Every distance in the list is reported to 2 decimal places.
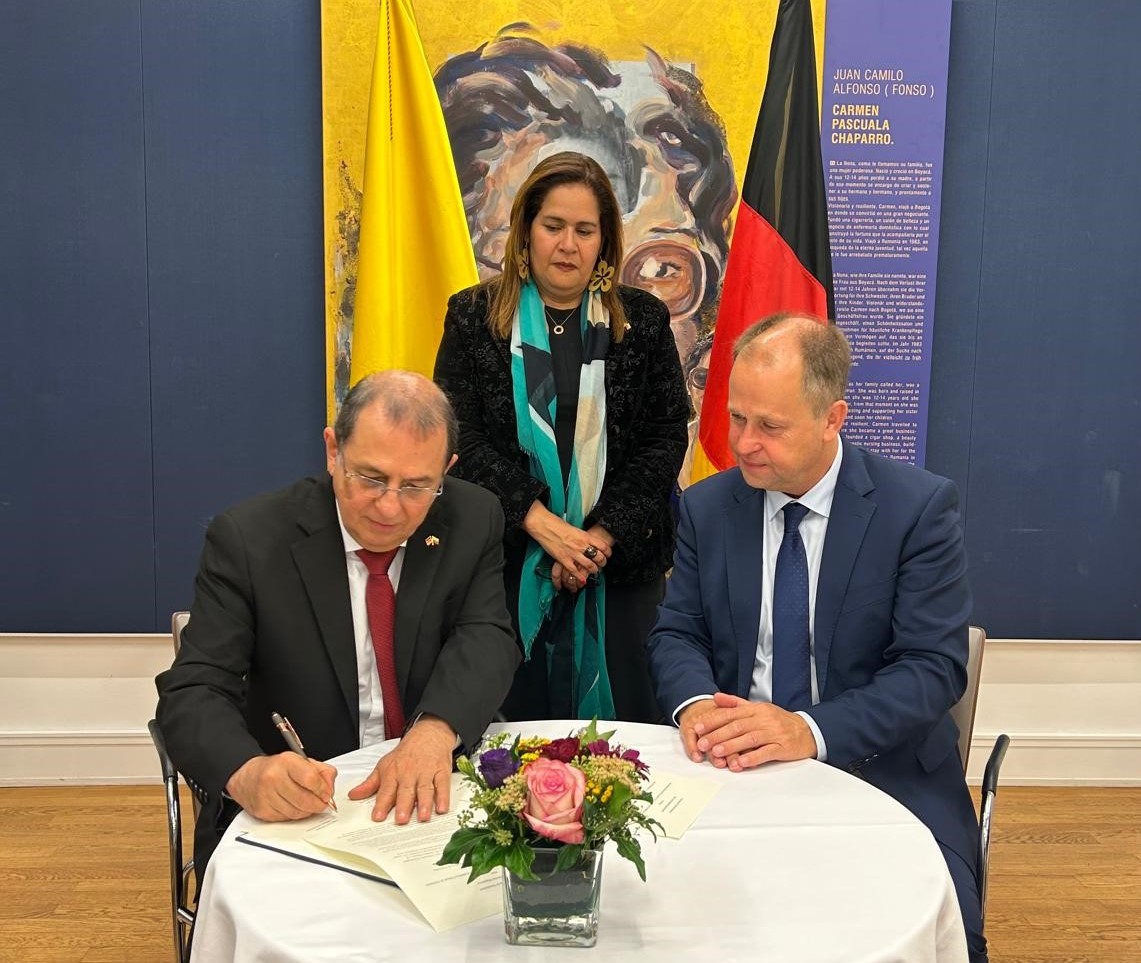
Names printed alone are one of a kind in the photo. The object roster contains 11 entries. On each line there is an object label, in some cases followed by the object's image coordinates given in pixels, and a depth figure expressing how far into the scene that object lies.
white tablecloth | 1.41
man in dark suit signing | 2.05
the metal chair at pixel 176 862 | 2.22
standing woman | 2.98
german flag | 3.69
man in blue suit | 2.26
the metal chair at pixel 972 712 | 2.31
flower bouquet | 1.32
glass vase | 1.39
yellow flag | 3.69
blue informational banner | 4.03
